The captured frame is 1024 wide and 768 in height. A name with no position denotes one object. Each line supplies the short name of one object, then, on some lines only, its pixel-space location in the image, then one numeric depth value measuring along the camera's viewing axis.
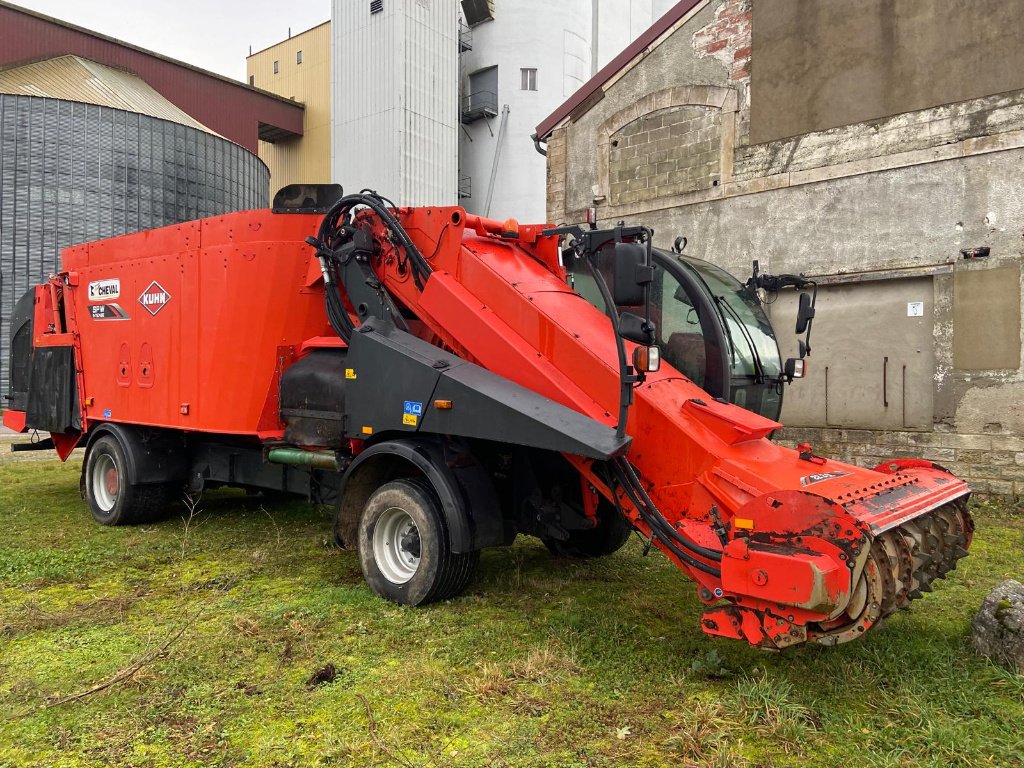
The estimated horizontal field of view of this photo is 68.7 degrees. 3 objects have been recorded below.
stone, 3.62
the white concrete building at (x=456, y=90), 23.83
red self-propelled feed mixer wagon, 3.45
